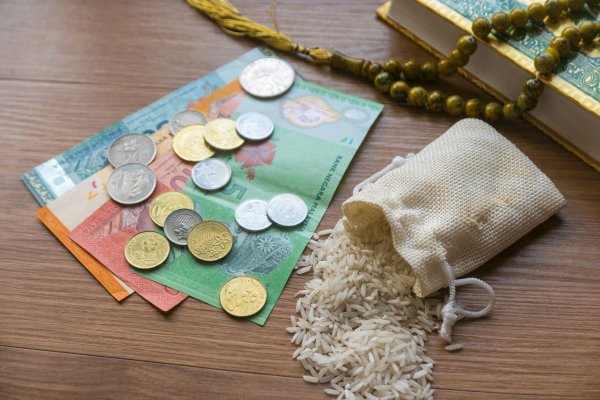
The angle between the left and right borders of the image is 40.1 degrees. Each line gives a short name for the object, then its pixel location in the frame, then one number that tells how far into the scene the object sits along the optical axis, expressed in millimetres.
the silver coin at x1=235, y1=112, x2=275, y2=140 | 415
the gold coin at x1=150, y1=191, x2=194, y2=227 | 390
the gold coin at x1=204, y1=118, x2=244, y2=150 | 411
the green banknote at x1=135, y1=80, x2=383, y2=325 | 375
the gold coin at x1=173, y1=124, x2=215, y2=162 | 408
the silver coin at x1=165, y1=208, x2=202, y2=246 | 383
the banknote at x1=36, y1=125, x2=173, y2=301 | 373
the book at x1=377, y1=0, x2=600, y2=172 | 389
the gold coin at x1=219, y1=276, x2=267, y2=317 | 365
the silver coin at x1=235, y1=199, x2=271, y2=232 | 387
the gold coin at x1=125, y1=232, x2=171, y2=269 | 377
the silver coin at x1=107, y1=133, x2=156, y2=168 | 407
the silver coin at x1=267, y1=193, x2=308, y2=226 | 388
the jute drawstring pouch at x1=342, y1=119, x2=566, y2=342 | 356
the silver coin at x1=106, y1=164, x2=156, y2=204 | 394
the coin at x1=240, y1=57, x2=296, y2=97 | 431
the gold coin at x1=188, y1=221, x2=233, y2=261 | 378
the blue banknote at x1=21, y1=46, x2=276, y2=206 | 400
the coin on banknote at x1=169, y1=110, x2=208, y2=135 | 418
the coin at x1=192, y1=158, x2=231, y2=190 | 399
